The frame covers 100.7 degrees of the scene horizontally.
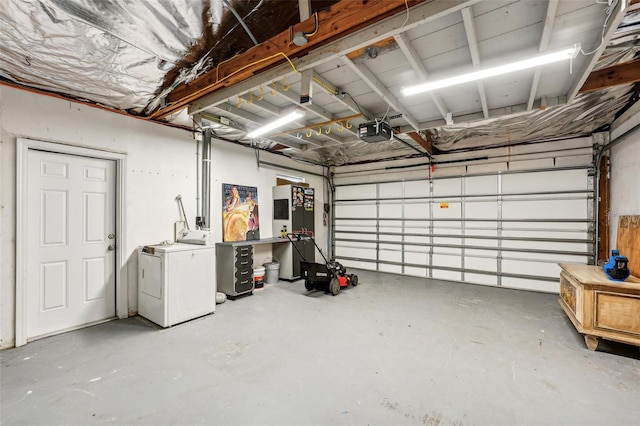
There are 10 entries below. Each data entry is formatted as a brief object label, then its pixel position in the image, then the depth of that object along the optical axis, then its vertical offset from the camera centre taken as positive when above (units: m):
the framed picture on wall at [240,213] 4.95 -0.02
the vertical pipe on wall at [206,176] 4.40 +0.59
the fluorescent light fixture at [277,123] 3.36 +1.24
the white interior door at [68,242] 2.97 -0.38
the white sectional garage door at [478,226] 4.74 -0.27
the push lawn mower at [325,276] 4.53 -1.12
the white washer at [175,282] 3.27 -0.93
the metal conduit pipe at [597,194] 4.36 +0.33
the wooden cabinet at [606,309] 2.59 -0.97
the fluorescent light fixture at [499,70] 2.11 +1.27
